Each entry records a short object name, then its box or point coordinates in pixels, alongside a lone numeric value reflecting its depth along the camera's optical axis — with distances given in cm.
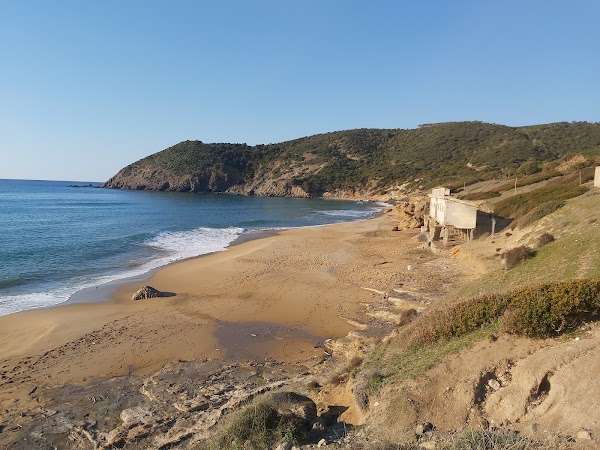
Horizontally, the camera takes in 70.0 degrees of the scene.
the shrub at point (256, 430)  618
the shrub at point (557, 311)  696
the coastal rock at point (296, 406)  677
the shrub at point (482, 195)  3408
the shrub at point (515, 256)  1342
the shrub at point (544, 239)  1530
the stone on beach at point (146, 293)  1716
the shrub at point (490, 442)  462
